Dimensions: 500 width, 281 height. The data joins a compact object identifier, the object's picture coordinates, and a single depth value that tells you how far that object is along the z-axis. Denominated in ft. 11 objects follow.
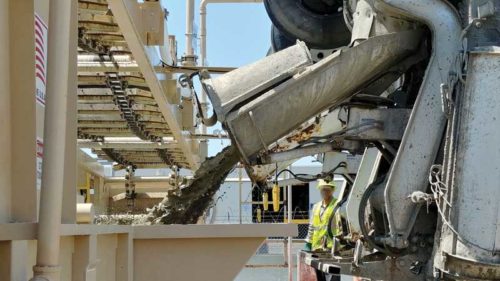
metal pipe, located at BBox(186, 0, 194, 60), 31.12
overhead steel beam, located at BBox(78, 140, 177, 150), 30.22
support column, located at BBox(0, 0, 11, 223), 7.02
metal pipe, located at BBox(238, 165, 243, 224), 40.05
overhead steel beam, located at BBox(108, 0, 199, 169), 14.40
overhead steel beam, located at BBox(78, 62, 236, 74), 19.79
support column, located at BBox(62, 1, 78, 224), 8.14
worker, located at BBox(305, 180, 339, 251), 25.07
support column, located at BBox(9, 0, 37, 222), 7.18
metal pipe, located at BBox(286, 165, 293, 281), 32.19
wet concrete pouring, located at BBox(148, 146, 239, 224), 15.43
